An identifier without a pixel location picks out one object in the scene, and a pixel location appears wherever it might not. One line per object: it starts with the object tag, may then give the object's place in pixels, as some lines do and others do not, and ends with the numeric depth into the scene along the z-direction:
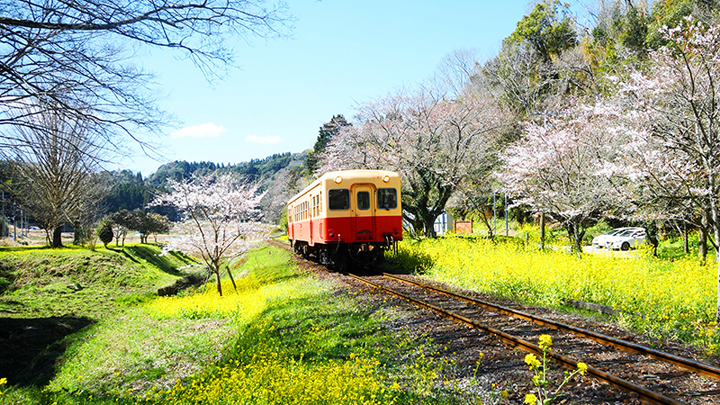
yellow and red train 12.14
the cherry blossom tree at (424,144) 19.64
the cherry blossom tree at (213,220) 12.76
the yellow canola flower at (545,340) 2.98
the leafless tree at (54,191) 20.75
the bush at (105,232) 25.55
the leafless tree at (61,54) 4.91
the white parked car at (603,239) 22.25
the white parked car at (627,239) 21.69
